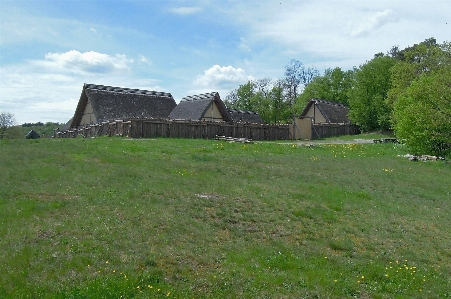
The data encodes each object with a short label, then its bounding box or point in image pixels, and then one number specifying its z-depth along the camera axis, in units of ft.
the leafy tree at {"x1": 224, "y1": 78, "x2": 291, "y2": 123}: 235.81
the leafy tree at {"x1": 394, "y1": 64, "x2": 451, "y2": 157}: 88.48
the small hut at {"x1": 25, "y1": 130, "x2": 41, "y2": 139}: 111.14
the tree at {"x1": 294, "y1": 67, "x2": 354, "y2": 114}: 251.80
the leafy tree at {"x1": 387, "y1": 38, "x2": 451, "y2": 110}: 150.67
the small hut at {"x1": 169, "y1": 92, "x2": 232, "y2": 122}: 140.32
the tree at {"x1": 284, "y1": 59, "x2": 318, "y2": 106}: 282.97
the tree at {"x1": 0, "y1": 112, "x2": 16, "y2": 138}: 242.99
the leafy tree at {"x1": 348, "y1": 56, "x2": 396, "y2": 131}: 184.36
